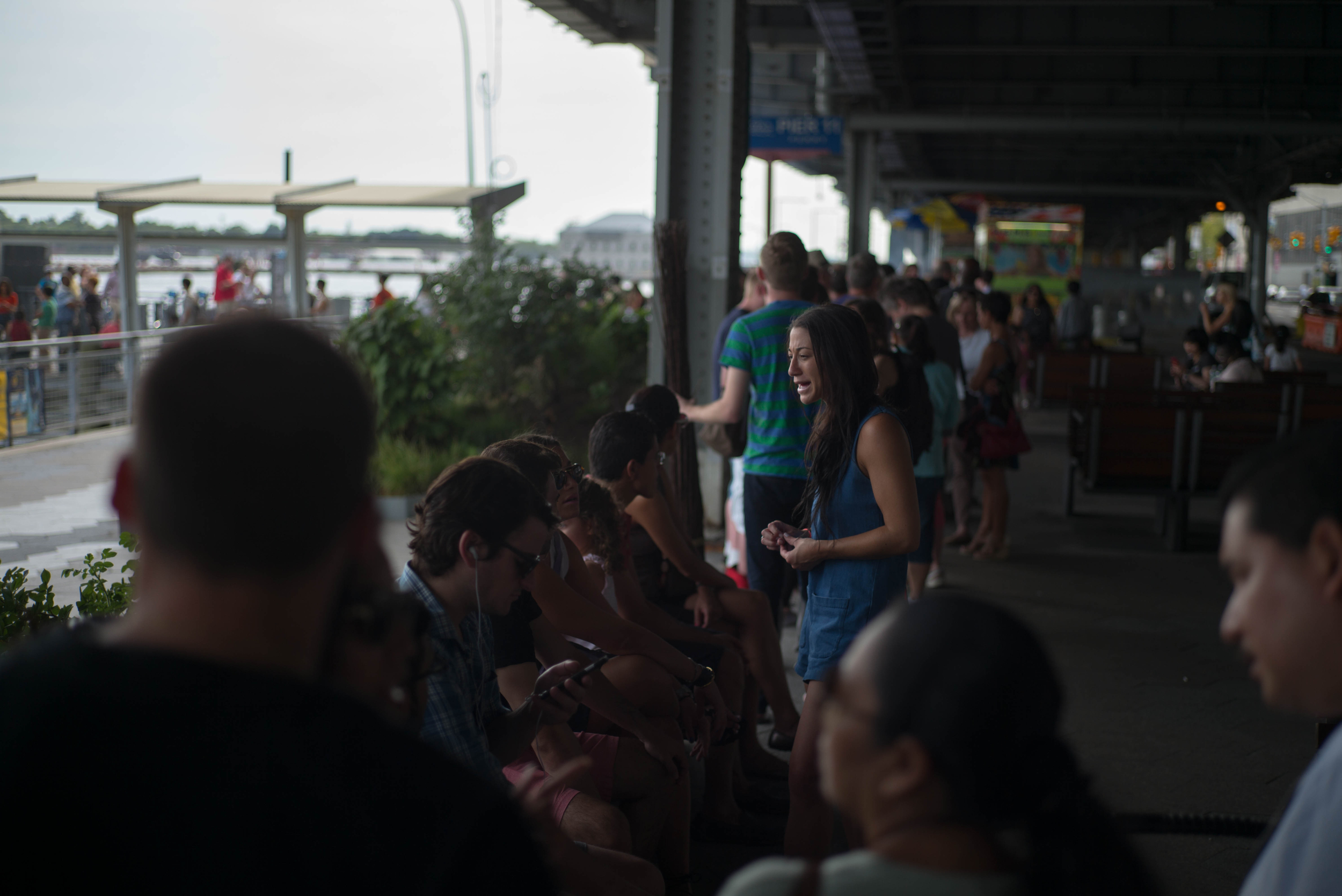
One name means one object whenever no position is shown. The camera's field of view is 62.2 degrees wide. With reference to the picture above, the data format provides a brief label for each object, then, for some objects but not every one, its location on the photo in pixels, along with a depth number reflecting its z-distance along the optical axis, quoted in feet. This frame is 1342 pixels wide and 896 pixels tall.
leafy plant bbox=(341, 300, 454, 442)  33.71
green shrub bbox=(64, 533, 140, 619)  10.19
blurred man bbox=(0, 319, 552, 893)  3.12
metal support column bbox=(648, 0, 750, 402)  26.94
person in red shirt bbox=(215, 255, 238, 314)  43.16
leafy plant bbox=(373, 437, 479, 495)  31.19
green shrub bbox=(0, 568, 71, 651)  9.45
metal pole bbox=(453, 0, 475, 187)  108.17
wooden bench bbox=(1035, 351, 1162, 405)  51.37
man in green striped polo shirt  16.49
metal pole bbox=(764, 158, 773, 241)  70.59
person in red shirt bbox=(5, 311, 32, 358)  54.85
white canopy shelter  51.52
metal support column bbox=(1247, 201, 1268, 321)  94.89
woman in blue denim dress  10.84
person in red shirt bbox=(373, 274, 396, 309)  50.57
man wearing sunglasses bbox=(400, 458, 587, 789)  8.09
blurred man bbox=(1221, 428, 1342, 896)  4.10
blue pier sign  49.37
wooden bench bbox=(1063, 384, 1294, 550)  28.89
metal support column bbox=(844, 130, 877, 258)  68.85
